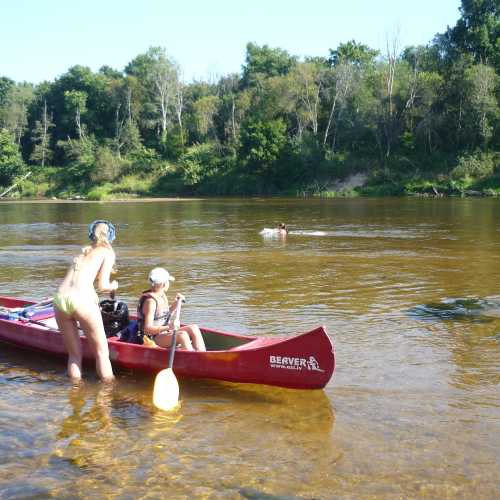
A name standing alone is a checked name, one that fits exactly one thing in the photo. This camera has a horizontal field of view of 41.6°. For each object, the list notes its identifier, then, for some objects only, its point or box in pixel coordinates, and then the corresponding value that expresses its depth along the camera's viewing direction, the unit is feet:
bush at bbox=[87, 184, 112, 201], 206.07
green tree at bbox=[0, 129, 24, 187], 254.88
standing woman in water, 23.20
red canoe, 22.21
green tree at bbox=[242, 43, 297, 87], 275.80
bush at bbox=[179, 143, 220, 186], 224.53
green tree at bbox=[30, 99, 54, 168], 277.23
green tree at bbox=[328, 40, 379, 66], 249.14
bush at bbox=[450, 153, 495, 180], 172.58
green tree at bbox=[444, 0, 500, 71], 192.85
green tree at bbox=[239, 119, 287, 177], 208.95
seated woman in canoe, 24.57
